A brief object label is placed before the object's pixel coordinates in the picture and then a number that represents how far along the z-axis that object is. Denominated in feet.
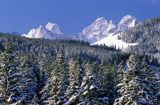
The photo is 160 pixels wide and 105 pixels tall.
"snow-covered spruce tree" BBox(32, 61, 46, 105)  331.65
